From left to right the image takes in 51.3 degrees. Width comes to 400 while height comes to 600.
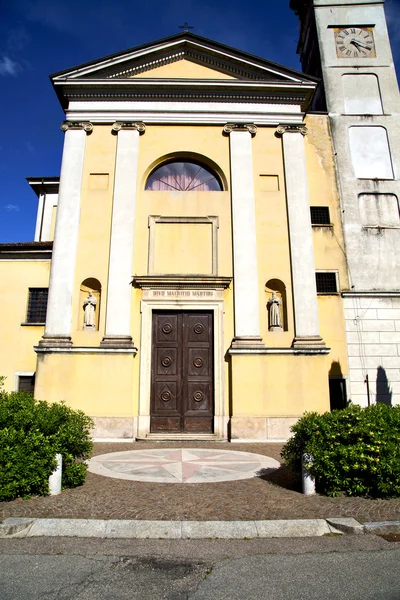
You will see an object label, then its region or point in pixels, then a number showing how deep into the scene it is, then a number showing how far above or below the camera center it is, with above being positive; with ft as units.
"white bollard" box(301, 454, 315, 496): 19.48 -2.99
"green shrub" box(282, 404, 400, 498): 18.67 -1.72
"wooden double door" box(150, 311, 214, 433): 40.57 +4.05
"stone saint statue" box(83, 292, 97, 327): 42.34 +10.31
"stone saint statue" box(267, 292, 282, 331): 42.37 +9.65
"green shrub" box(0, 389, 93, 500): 17.85 -1.31
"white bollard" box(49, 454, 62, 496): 18.92 -2.88
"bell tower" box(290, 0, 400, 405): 45.98 +29.83
